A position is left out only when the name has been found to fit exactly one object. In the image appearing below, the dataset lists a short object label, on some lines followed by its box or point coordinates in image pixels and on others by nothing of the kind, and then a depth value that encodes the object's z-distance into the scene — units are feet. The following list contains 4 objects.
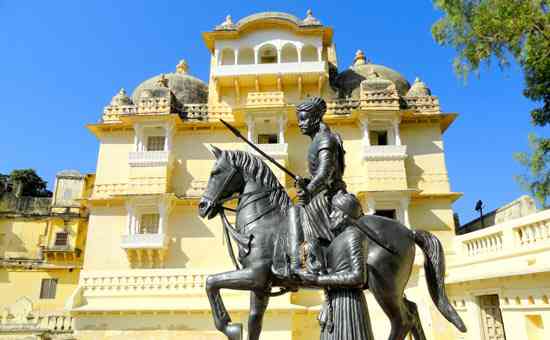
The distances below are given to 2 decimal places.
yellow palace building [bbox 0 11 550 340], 64.28
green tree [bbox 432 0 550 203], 37.63
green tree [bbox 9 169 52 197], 125.18
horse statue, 13.76
